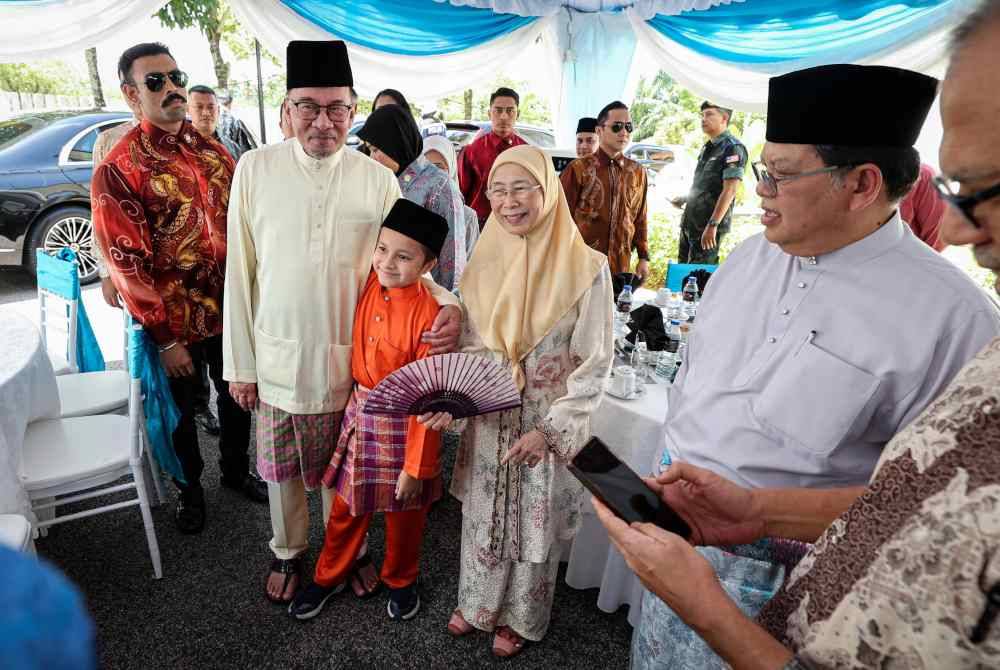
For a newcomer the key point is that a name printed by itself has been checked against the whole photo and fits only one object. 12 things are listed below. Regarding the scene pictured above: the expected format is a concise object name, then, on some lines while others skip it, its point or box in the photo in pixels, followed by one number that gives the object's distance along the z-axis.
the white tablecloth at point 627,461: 1.98
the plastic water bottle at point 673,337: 2.47
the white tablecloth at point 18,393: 1.89
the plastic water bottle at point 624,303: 2.98
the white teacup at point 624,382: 2.07
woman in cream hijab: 1.67
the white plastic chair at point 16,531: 1.58
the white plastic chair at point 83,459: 2.01
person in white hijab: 3.68
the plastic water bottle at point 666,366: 2.30
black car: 5.18
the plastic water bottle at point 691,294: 3.19
